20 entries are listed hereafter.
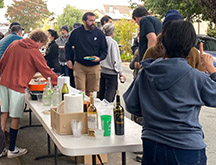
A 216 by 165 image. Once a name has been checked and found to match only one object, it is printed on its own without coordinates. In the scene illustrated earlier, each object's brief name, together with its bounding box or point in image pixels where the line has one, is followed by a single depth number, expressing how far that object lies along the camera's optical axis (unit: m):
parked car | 14.79
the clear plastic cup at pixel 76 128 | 3.39
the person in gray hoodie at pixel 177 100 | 2.62
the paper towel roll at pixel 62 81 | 4.88
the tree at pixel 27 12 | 78.94
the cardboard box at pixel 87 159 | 5.06
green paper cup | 3.41
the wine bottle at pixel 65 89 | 4.72
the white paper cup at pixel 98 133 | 3.34
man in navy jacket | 7.27
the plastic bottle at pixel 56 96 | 4.70
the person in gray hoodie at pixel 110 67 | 7.22
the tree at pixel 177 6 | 20.04
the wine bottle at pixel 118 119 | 3.43
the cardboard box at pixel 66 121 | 3.43
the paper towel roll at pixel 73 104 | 3.49
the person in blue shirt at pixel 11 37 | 6.68
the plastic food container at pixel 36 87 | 5.29
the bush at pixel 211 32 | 24.40
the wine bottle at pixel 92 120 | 3.37
